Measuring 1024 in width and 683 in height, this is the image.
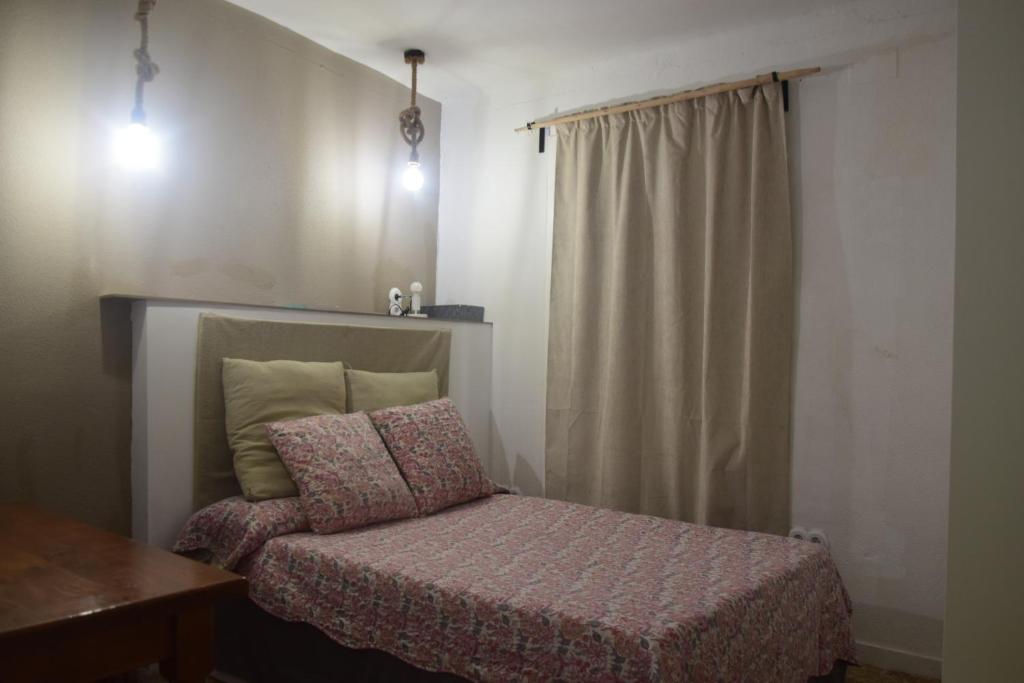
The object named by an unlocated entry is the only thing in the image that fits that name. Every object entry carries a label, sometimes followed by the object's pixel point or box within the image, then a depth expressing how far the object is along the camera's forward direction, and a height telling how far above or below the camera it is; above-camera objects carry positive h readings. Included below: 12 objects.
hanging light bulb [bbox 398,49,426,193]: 3.40 +0.97
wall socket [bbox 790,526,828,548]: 2.86 -0.80
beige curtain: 2.96 +0.07
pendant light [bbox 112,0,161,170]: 2.37 +0.63
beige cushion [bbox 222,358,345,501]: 2.52 -0.31
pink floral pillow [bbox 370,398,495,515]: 2.73 -0.49
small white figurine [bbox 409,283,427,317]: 3.61 +0.15
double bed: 1.66 -0.70
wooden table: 1.24 -0.53
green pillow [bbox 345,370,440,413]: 2.97 -0.27
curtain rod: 2.95 +1.03
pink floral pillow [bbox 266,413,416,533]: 2.40 -0.51
